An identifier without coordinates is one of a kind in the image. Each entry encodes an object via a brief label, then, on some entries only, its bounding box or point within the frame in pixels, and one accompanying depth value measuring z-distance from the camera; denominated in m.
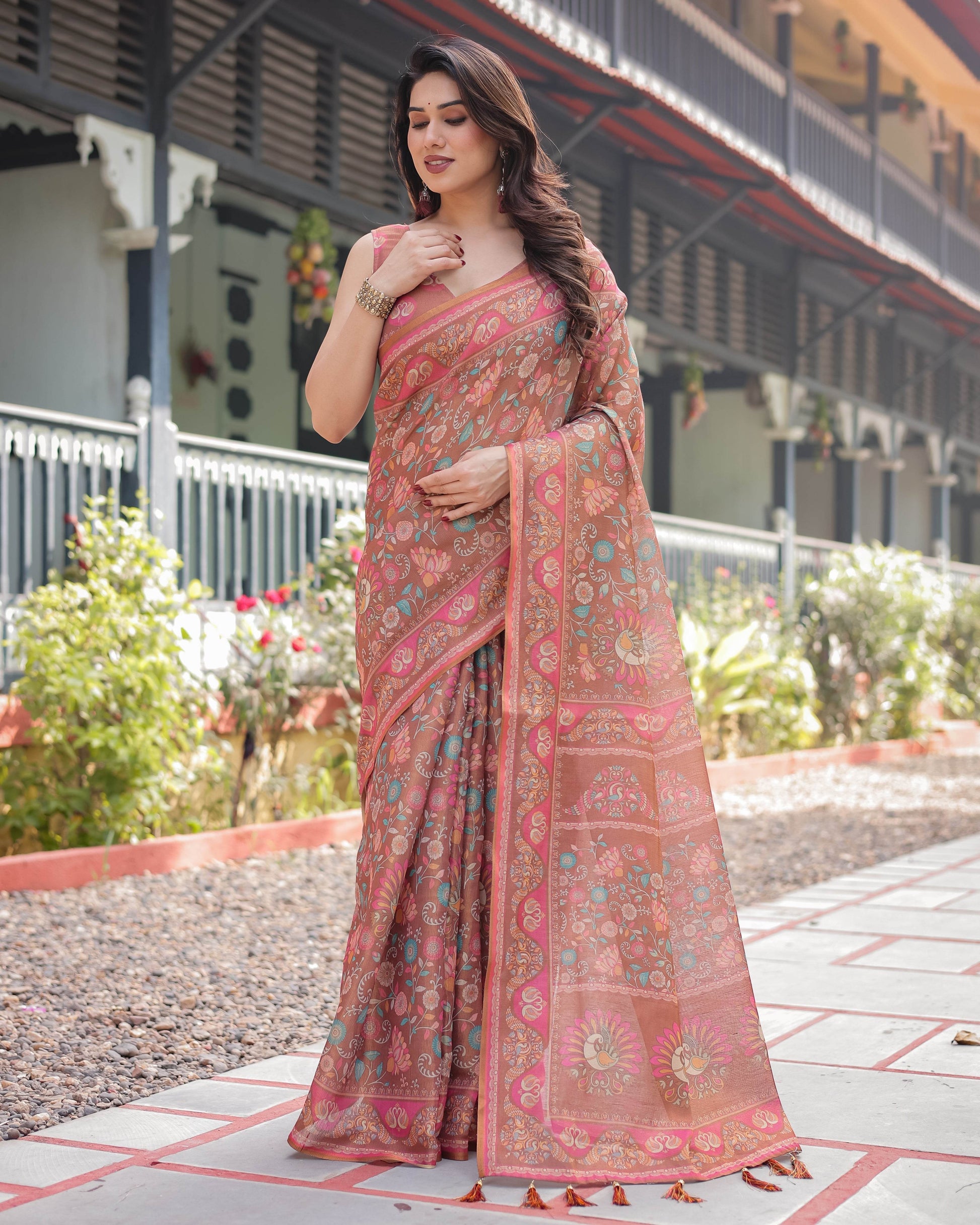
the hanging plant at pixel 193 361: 9.46
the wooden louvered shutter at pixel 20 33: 6.34
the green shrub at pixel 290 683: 6.34
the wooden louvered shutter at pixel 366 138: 8.59
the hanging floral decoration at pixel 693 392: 12.84
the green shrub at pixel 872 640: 11.09
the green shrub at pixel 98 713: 5.33
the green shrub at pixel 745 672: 9.60
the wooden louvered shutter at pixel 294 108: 8.02
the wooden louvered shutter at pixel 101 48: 6.67
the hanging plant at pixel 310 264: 8.30
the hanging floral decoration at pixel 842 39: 15.48
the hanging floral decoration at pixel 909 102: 17.77
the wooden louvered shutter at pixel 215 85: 7.39
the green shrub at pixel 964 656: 13.22
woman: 2.36
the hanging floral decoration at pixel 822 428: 14.89
